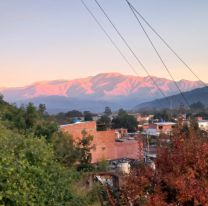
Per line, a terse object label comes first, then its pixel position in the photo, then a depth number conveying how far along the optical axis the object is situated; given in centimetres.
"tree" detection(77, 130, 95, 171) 3171
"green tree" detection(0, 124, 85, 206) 829
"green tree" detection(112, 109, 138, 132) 7341
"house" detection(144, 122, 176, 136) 6356
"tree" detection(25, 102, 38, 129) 2928
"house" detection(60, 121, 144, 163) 4269
